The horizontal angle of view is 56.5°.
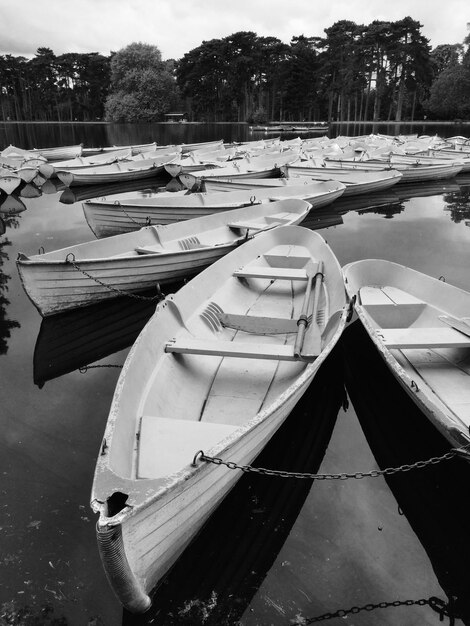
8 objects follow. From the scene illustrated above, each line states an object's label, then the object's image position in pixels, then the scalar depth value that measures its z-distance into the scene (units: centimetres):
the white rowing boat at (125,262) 663
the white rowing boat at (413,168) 1906
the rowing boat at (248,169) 1579
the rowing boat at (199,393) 252
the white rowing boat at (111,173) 1794
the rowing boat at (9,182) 1726
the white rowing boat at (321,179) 1430
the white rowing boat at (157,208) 1009
